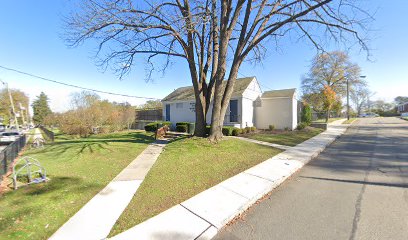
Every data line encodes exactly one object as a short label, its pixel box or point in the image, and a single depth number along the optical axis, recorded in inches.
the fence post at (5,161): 235.8
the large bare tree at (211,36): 327.8
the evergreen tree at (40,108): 2620.6
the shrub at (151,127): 737.1
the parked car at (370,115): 2332.1
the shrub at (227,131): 550.6
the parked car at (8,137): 689.6
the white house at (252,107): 649.6
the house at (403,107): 2656.3
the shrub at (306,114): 800.1
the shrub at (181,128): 657.6
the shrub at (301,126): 695.1
